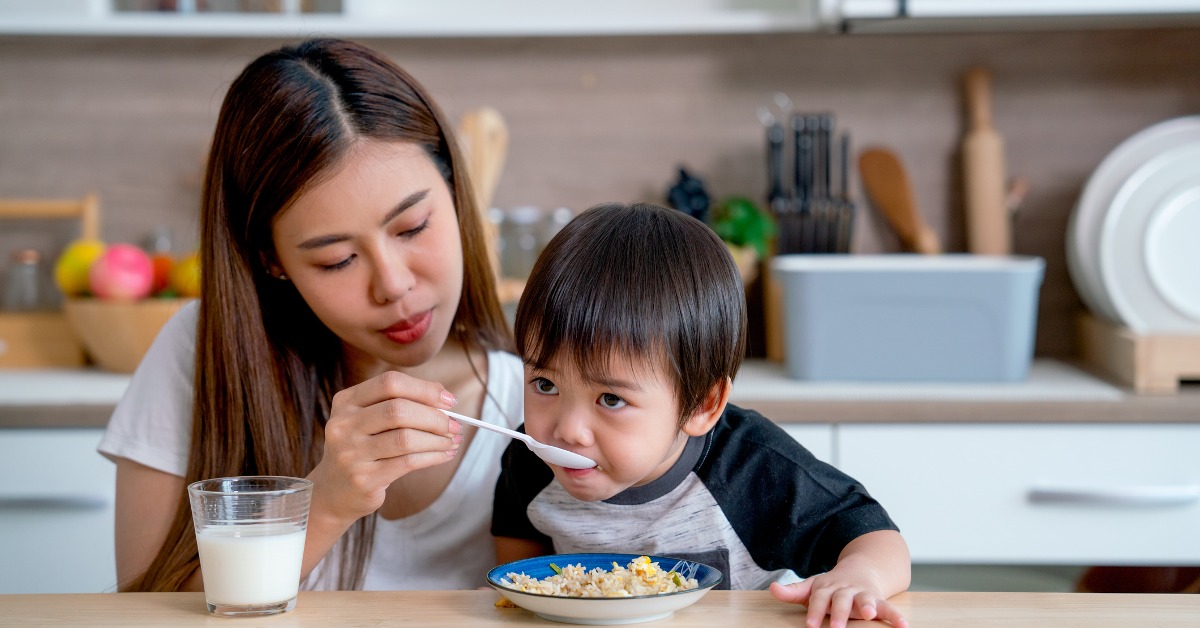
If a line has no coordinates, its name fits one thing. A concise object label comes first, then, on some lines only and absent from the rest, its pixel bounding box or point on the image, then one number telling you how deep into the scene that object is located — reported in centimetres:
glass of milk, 80
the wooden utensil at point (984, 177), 233
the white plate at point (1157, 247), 200
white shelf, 226
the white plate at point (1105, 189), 214
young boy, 97
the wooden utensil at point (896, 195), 236
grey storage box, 199
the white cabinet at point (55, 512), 190
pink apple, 212
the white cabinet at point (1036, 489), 183
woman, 114
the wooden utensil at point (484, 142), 228
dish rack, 189
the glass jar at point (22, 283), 241
